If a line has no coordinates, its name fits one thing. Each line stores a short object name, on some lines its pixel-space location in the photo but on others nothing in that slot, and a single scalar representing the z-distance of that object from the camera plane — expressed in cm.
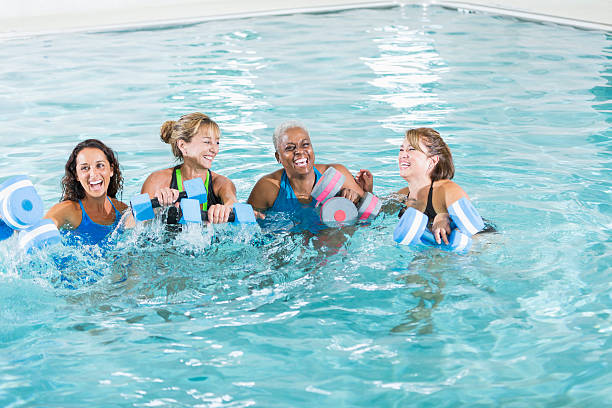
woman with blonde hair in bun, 482
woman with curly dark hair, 445
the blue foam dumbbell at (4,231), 426
